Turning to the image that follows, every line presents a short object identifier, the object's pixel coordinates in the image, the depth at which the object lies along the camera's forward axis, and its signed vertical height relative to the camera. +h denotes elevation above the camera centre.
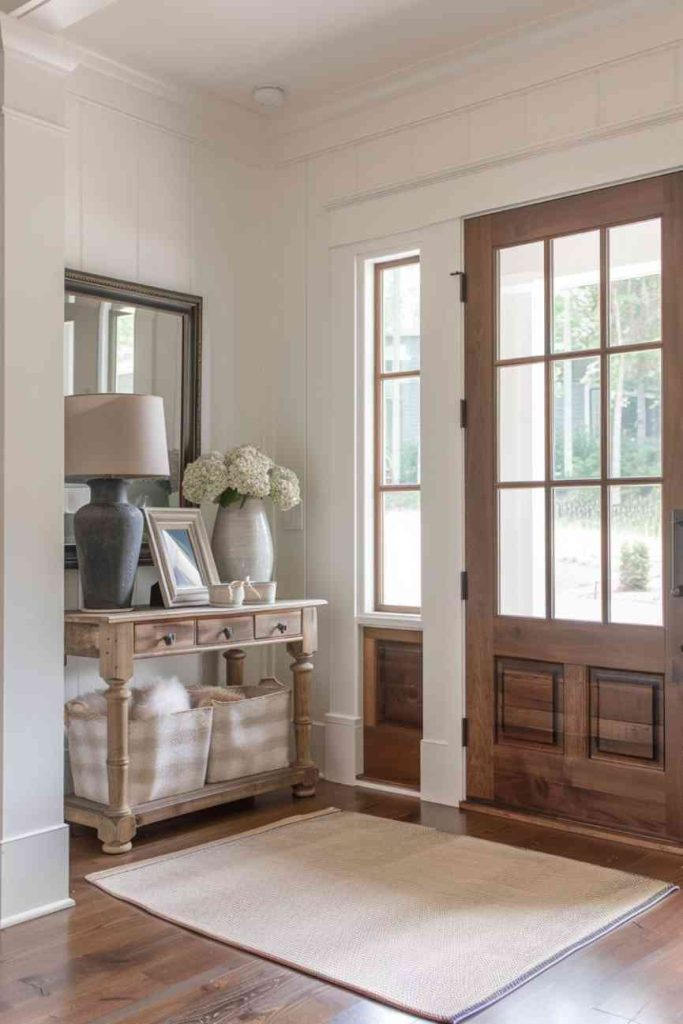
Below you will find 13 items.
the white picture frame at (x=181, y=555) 3.83 -0.15
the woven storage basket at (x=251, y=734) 3.83 -0.82
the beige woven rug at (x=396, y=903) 2.51 -1.09
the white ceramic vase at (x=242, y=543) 4.09 -0.11
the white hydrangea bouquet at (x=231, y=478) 4.04 +0.15
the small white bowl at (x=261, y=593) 4.01 -0.30
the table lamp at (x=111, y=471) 3.45 +0.15
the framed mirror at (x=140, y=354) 3.85 +0.63
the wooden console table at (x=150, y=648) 3.43 -0.46
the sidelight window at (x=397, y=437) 4.26 +0.32
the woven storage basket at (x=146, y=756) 3.54 -0.82
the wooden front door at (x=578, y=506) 3.51 +0.03
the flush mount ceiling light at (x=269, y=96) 4.24 +1.72
